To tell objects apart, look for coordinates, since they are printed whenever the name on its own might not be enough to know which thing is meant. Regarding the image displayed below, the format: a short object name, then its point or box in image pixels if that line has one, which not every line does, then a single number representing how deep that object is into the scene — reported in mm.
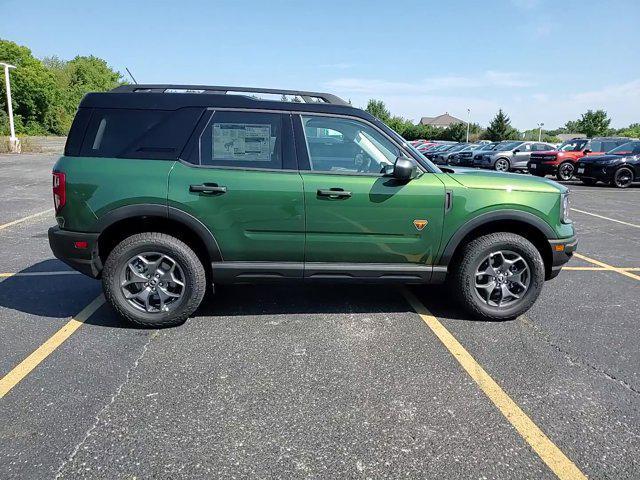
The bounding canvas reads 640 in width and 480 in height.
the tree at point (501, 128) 63491
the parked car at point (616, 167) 16266
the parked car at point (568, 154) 18797
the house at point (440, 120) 132975
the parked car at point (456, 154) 25575
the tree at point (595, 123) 67812
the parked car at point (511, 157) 22609
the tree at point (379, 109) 88912
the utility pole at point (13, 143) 27875
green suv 3770
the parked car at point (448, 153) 26678
